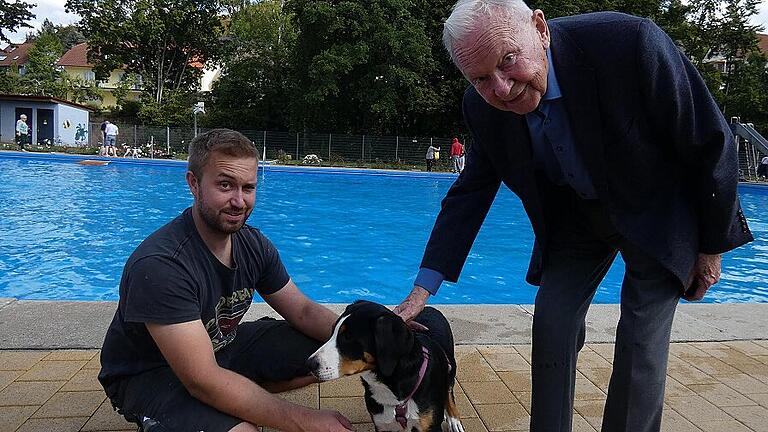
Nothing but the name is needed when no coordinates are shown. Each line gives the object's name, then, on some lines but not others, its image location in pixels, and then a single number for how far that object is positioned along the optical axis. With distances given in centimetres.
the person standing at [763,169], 2445
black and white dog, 227
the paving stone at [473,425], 277
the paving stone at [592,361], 352
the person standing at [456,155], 2748
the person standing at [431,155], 2828
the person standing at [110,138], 2625
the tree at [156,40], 3469
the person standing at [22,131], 2547
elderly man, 179
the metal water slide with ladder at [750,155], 2202
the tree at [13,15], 3959
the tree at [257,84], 3347
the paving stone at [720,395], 307
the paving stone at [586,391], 313
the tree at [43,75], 4009
